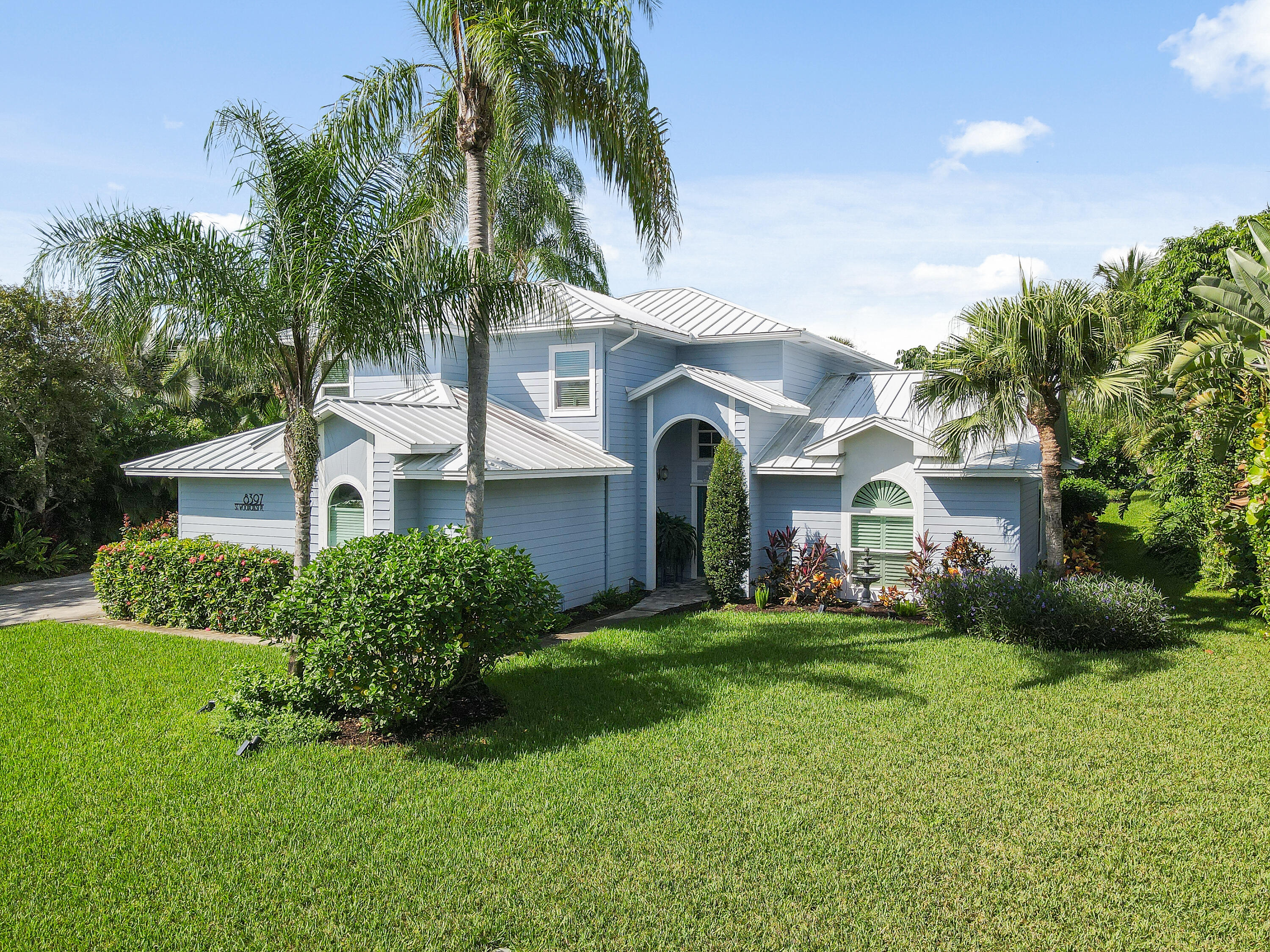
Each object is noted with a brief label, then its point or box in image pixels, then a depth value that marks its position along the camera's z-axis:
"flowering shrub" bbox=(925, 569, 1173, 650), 11.64
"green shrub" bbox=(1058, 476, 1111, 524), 20.11
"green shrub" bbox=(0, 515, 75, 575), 19.44
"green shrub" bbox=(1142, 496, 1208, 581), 16.42
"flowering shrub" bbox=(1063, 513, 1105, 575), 15.73
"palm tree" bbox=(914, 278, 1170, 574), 12.15
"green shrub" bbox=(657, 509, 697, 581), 18.16
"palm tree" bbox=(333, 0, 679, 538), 9.45
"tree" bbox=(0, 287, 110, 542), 18.33
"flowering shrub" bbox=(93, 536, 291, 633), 13.09
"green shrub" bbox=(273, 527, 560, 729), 7.66
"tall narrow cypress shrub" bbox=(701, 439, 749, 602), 15.25
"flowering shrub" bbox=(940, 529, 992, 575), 14.18
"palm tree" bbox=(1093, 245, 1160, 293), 21.77
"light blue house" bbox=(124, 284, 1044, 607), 13.28
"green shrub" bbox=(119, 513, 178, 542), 16.27
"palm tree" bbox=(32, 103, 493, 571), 8.81
